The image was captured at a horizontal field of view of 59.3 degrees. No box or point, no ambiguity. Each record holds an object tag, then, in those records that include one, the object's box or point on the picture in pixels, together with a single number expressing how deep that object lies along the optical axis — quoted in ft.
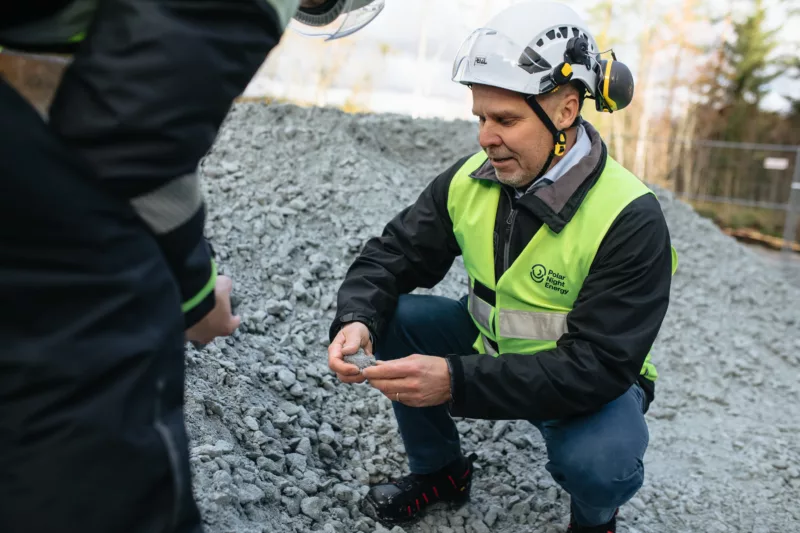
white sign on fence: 34.30
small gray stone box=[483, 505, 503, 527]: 9.89
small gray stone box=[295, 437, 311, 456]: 10.25
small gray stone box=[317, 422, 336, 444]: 10.82
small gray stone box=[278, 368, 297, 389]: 11.66
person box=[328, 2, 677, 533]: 7.73
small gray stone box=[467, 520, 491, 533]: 9.68
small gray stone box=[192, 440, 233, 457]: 8.71
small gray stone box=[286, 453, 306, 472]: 9.85
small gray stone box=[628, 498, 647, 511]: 11.15
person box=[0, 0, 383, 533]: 3.56
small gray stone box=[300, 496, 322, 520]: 9.03
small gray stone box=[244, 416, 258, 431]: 9.98
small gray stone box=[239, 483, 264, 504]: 8.38
